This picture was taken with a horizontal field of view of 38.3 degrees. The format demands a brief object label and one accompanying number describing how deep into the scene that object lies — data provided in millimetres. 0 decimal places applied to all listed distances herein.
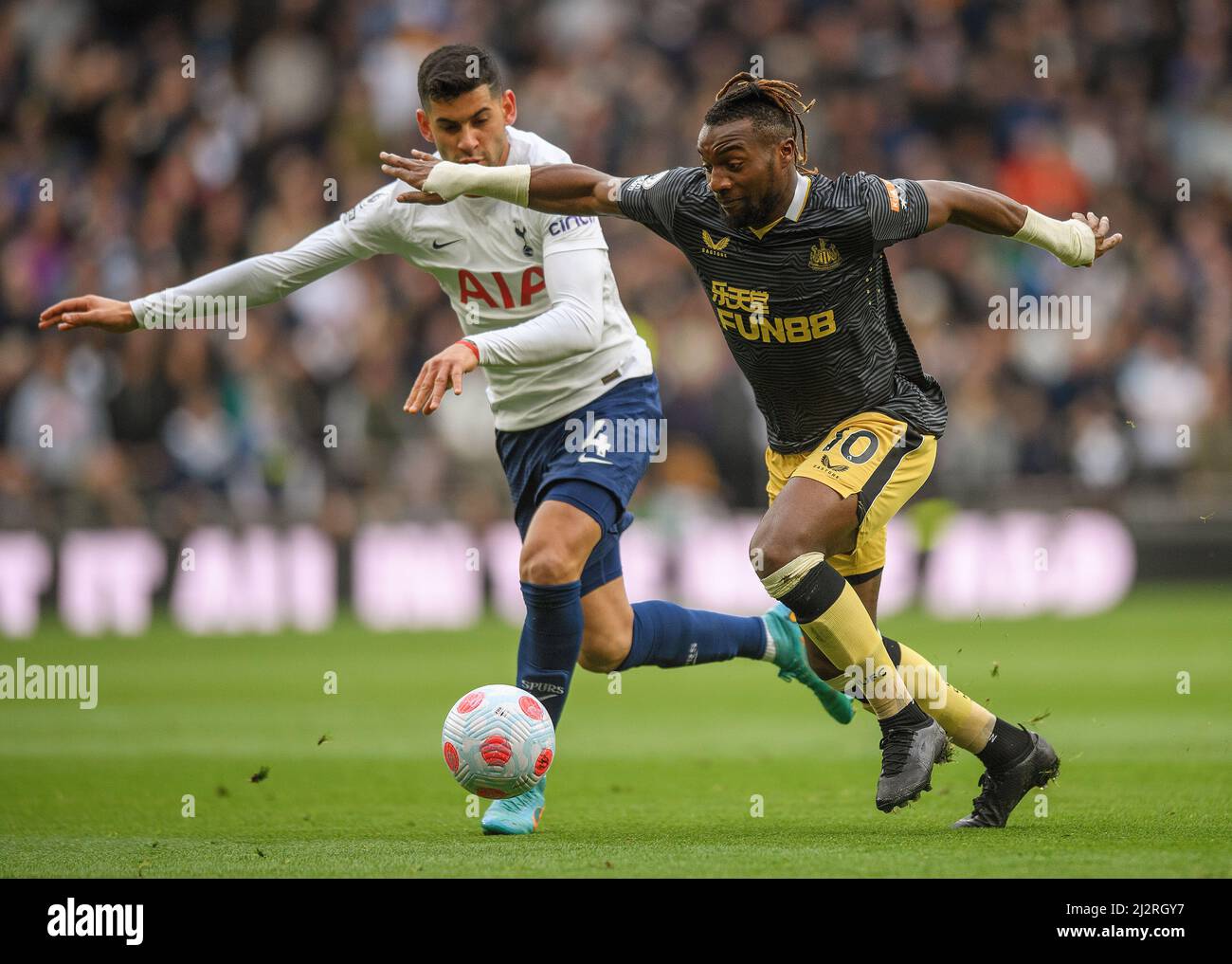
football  6012
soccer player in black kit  5832
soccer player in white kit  6527
